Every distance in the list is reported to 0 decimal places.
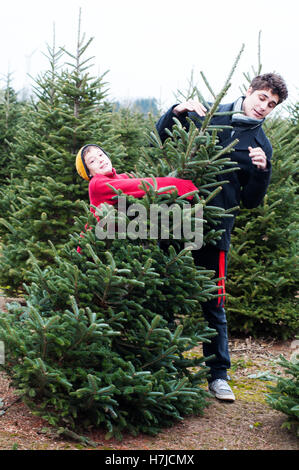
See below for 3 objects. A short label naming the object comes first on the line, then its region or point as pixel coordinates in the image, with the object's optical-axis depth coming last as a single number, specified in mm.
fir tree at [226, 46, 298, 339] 5113
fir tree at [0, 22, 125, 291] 5285
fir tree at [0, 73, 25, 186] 9805
